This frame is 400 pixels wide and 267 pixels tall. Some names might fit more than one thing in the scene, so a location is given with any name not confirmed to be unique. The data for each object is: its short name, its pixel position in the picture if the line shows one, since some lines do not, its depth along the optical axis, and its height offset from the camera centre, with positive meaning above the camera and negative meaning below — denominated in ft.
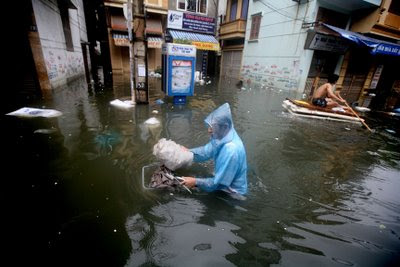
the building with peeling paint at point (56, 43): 23.03 +1.21
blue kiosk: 22.34 -1.00
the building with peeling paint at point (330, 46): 36.27 +4.70
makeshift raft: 25.72 -5.23
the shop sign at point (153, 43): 56.29 +4.11
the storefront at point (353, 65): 34.58 +1.73
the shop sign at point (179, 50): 21.89 +1.16
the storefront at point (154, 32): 56.24 +7.38
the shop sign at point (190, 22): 58.39 +11.43
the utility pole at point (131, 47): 19.66 +0.95
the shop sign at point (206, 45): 60.44 +4.96
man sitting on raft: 26.30 -3.40
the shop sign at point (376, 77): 45.19 -0.49
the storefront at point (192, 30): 58.43 +9.40
